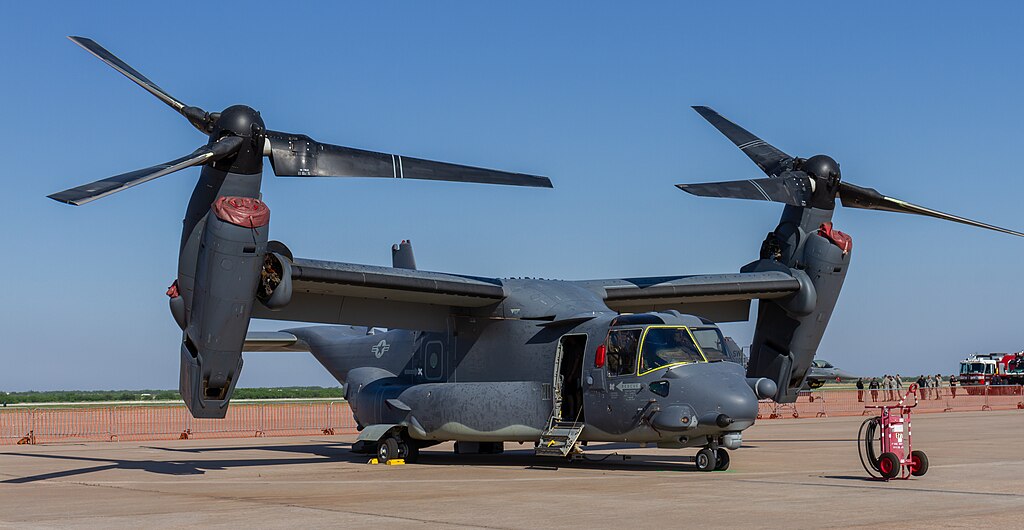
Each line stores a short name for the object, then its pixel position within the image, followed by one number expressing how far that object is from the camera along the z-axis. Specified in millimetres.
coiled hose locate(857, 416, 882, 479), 14238
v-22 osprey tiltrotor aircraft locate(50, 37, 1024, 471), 15328
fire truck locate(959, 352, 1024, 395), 66975
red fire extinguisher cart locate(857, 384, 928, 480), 13938
